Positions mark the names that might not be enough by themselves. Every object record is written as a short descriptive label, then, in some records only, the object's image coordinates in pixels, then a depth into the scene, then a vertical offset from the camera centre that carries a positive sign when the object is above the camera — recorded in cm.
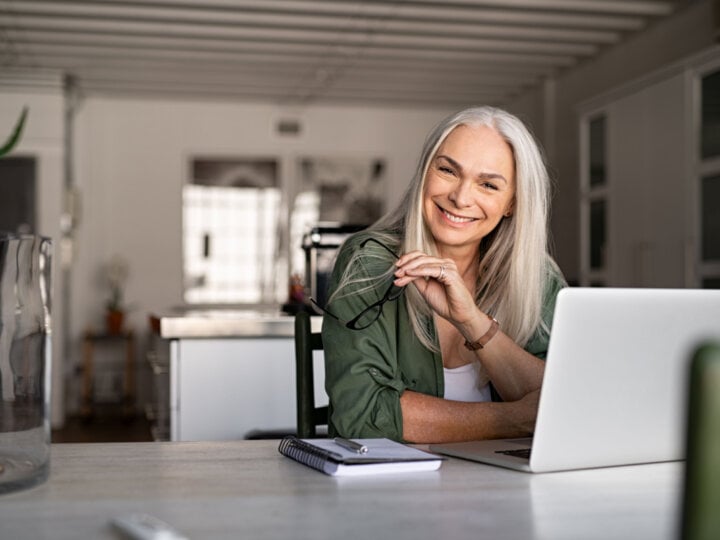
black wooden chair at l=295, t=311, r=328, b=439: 188 -24
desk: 94 -28
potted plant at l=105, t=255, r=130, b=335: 838 -25
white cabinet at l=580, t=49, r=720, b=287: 479 +50
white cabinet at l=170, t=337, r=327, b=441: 294 -40
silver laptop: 119 -15
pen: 126 -26
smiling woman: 167 -7
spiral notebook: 122 -27
